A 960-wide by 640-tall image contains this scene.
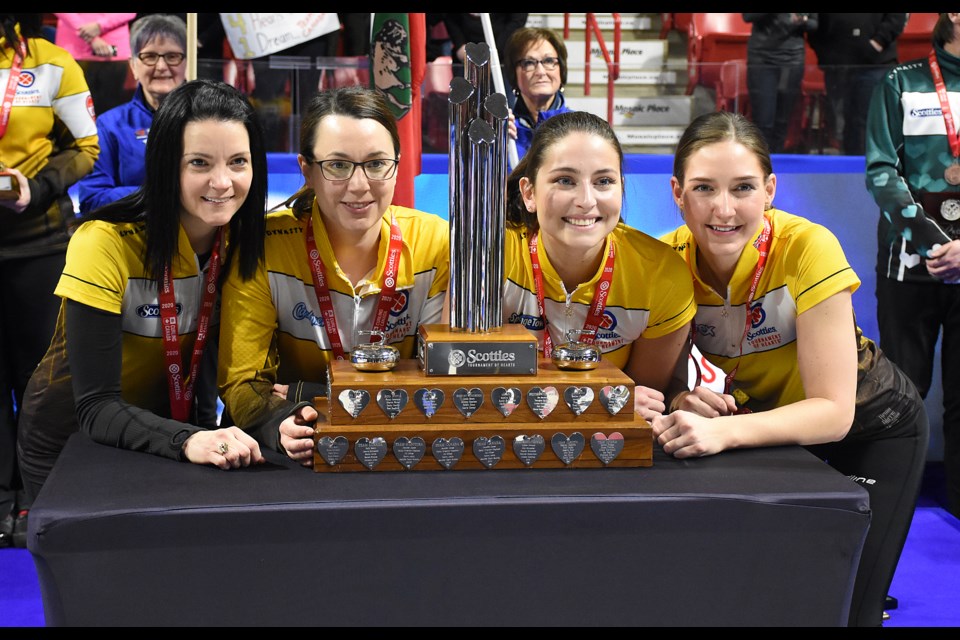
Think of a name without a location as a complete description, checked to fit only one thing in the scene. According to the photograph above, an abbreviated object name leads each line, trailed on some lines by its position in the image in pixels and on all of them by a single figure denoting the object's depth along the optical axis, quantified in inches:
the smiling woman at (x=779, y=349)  65.3
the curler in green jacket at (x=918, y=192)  114.2
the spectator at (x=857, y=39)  189.8
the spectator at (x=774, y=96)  165.2
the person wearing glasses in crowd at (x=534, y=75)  126.7
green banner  92.2
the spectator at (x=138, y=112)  118.8
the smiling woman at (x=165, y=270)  64.0
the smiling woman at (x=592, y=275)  67.1
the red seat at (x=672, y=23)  276.4
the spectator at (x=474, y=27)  180.5
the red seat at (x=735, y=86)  166.6
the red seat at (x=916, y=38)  247.3
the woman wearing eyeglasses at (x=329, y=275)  67.0
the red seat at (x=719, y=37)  244.5
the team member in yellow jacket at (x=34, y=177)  105.0
